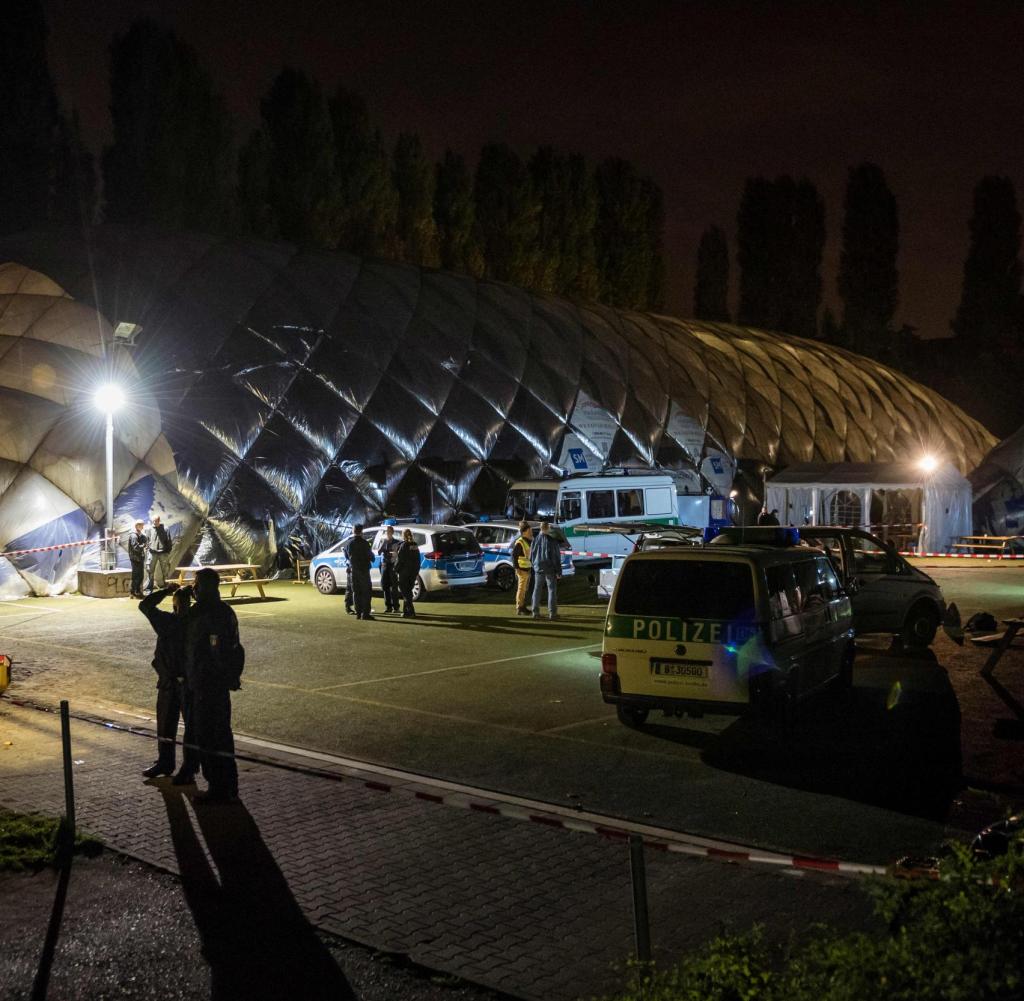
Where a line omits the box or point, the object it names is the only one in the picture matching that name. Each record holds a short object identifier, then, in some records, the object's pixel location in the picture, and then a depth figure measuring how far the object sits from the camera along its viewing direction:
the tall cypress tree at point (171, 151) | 57.12
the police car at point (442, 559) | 22.23
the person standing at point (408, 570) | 19.41
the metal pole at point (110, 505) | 22.80
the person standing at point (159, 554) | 23.66
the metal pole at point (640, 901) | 4.16
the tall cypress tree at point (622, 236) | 74.62
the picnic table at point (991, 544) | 34.72
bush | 3.09
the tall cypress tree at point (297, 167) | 57.69
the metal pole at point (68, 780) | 6.82
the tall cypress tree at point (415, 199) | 62.34
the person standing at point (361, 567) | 18.86
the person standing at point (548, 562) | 18.54
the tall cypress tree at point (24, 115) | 60.47
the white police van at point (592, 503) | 28.00
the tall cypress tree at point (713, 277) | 89.19
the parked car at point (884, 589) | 14.79
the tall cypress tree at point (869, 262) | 86.12
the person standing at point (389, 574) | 20.09
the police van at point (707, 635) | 9.50
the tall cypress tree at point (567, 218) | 70.50
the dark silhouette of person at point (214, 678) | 7.97
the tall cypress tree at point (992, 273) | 85.62
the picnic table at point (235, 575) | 22.88
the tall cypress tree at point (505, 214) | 67.44
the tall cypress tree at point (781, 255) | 86.44
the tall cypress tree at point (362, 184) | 59.75
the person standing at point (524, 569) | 19.72
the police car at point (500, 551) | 23.86
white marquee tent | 34.62
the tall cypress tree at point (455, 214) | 64.69
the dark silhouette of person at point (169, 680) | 8.59
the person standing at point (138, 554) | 23.05
